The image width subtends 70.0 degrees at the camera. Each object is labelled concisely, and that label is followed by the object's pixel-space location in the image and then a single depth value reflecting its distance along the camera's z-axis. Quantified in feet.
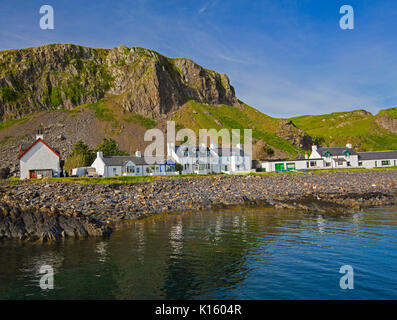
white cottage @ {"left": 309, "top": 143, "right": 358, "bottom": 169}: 286.66
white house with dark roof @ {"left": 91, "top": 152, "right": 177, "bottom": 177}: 228.63
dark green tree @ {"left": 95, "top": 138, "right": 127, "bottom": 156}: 315.17
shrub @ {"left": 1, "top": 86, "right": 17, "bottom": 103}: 505.25
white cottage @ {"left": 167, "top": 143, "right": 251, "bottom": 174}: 256.52
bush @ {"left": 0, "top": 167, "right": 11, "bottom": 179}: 250.04
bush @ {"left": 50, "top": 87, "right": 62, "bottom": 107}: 528.63
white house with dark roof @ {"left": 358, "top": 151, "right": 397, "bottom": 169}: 280.31
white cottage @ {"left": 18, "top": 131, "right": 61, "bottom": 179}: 196.95
